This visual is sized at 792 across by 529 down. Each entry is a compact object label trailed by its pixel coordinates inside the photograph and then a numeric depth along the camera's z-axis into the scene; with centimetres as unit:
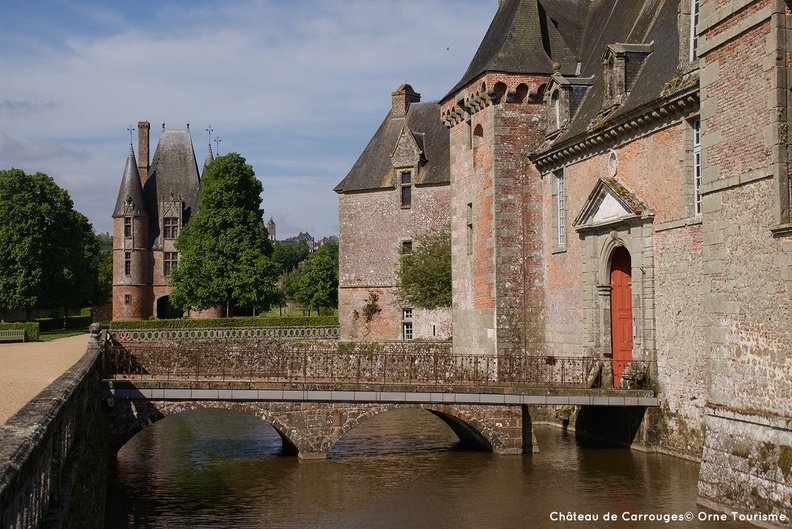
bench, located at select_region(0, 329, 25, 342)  3697
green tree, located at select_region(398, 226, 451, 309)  3284
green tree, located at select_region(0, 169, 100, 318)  4847
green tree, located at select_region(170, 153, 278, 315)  4700
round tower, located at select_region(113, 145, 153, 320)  5638
